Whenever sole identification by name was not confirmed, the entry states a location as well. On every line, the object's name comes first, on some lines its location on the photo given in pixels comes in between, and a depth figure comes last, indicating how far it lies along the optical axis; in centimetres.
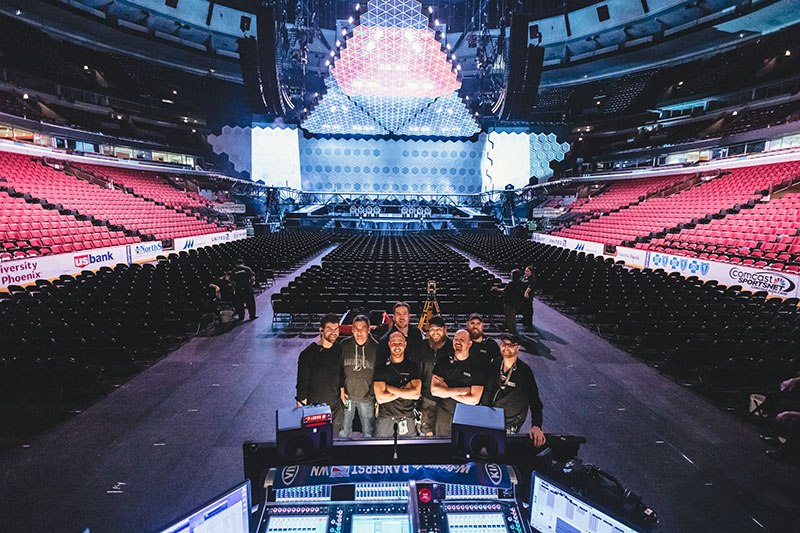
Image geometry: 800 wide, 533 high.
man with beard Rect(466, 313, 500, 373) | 392
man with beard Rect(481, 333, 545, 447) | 355
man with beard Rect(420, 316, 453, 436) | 381
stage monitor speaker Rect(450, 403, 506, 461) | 213
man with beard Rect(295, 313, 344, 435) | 360
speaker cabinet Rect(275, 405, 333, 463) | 211
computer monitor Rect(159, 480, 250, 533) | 161
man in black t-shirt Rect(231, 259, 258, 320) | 919
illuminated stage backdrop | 3962
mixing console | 189
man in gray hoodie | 379
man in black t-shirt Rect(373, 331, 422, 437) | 361
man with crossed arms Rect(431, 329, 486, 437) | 359
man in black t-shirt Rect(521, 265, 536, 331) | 868
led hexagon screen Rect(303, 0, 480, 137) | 2916
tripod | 852
